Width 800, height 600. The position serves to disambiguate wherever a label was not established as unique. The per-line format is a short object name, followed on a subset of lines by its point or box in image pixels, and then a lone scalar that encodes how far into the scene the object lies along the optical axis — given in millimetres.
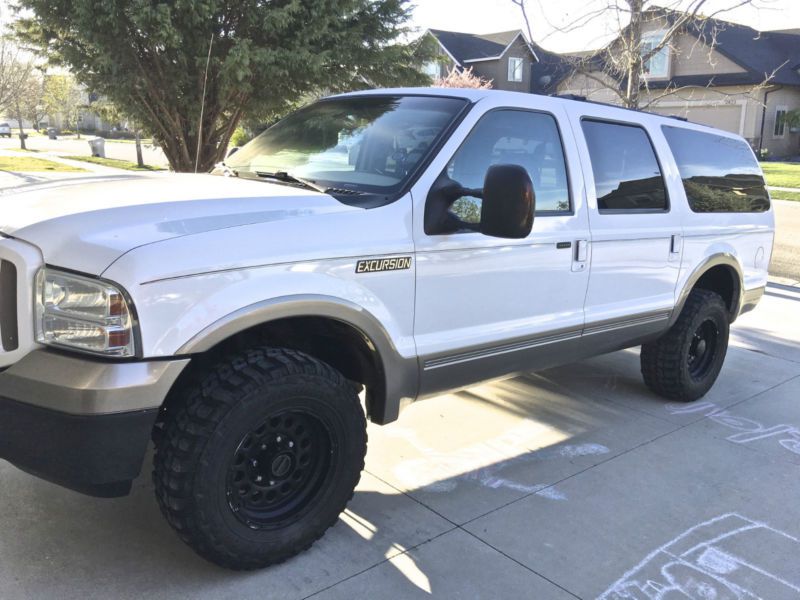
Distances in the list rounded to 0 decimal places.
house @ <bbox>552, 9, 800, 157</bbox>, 33500
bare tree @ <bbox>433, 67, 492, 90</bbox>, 27241
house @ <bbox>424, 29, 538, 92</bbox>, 40188
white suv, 2408
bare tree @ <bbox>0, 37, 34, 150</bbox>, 26016
